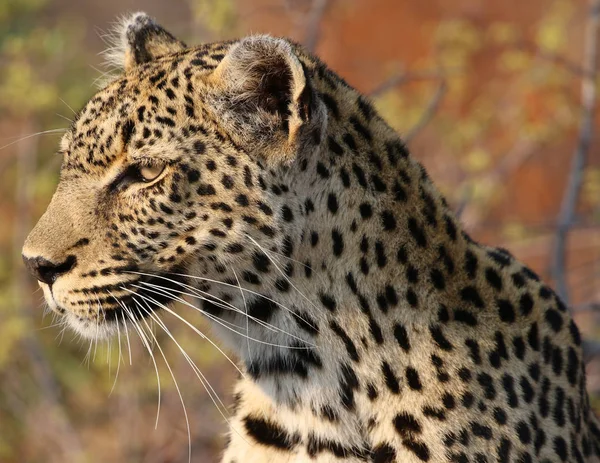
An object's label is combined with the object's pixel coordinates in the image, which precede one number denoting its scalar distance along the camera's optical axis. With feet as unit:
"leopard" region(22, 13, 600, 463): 25.59
